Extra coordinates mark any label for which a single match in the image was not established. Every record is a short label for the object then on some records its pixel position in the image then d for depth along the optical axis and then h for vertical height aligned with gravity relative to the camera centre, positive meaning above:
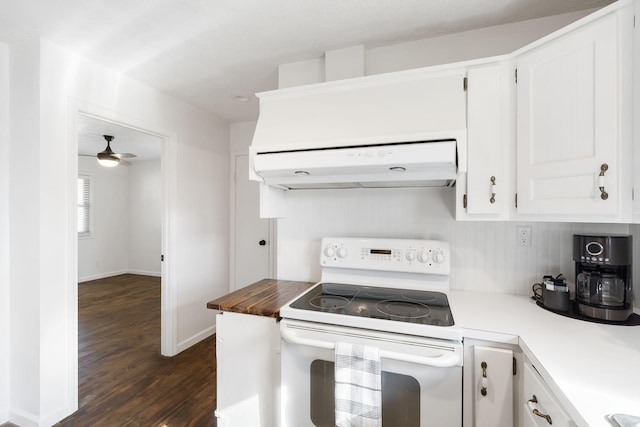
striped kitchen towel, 1.16 -0.71
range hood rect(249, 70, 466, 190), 1.33 +0.43
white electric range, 1.14 -0.52
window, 5.43 +0.13
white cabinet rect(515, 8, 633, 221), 1.05 +0.37
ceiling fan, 3.54 +0.71
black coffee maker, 1.18 -0.27
